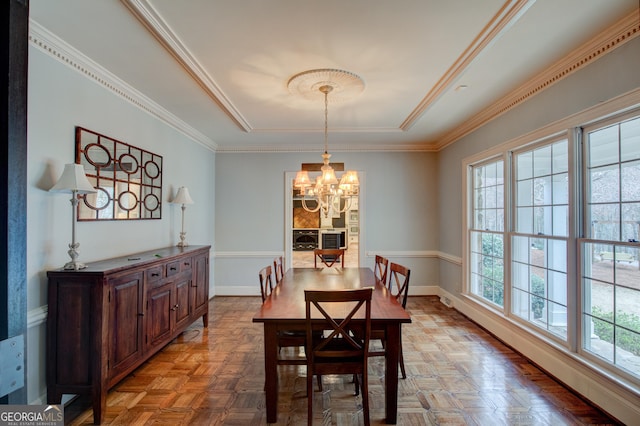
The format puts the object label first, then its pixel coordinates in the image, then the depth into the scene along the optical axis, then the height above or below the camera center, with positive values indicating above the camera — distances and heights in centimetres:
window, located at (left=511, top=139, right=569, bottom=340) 265 -20
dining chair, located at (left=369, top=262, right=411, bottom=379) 239 -92
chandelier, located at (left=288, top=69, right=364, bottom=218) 274 +125
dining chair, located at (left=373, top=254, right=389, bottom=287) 330 -54
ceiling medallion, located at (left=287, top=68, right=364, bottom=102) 270 +126
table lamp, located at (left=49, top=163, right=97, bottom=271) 210 +20
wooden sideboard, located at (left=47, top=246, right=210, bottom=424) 208 -80
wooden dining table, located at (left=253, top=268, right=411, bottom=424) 202 -76
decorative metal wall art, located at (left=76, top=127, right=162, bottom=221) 252 +36
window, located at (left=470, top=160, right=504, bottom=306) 357 -21
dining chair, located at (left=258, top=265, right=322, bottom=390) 212 -97
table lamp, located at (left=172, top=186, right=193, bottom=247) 376 +21
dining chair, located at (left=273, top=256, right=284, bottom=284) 323 -59
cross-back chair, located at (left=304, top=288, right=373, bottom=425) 189 -86
